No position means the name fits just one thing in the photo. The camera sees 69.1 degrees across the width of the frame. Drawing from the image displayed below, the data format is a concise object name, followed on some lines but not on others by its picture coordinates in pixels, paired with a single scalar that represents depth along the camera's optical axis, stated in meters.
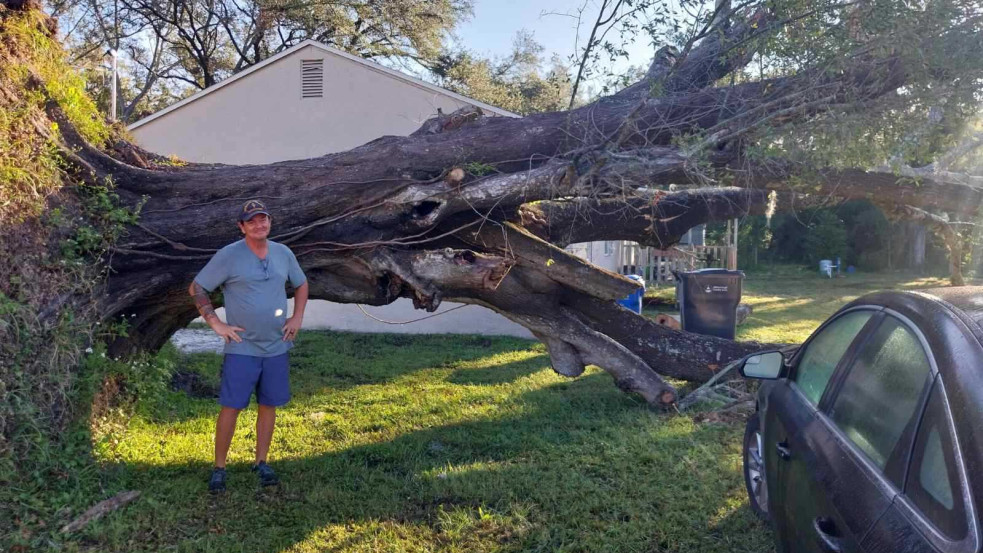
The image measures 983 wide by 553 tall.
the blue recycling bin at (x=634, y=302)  11.30
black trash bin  9.30
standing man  4.55
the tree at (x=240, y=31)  20.22
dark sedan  1.92
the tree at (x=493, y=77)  20.31
